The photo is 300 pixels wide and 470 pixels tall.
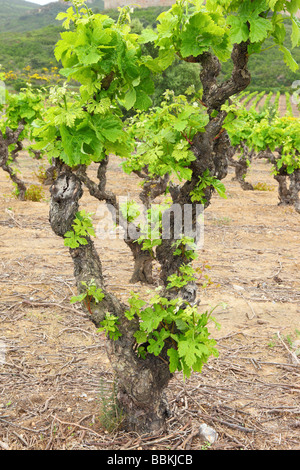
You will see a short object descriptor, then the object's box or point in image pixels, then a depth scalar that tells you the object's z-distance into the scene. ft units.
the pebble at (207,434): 8.45
